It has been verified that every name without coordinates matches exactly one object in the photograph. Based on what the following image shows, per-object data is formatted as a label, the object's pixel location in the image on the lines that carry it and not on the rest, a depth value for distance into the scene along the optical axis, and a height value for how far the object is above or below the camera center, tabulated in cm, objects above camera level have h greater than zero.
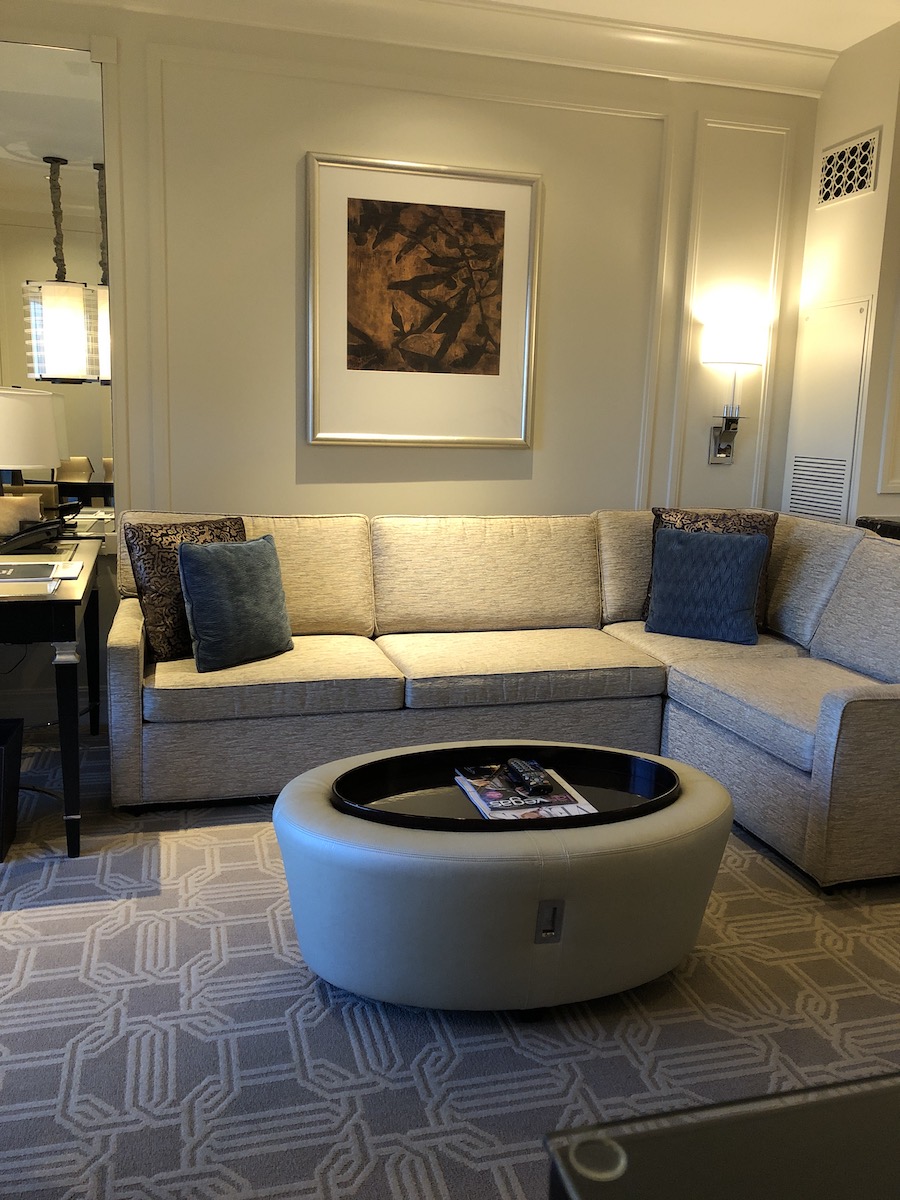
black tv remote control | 236 -85
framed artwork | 390 +40
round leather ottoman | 202 -98
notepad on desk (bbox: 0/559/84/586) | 290 -52
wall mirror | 354 +76
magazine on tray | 225 -87
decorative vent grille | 396 +99
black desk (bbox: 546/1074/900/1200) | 116 -85
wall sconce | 431 +26
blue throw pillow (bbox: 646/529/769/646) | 374 -61
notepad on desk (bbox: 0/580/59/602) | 270 -52
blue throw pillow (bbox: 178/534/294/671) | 323 -64
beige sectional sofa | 280 -83
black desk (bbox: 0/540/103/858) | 270 -64
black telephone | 352 -50
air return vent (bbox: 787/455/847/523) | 416 -28
